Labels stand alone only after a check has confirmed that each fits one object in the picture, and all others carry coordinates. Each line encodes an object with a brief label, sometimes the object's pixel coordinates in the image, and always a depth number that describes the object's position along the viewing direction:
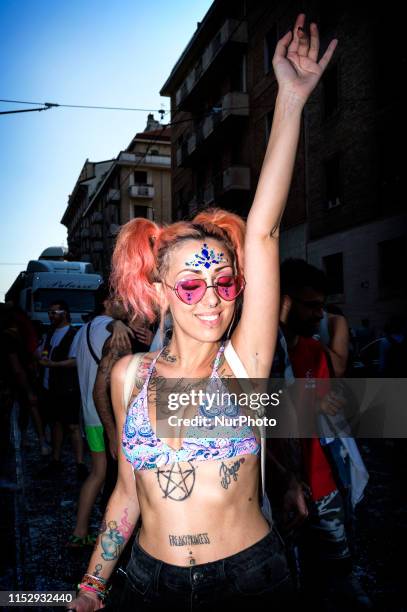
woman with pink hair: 1.70
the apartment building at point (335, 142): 15.12
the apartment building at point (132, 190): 45.09
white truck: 18.09
